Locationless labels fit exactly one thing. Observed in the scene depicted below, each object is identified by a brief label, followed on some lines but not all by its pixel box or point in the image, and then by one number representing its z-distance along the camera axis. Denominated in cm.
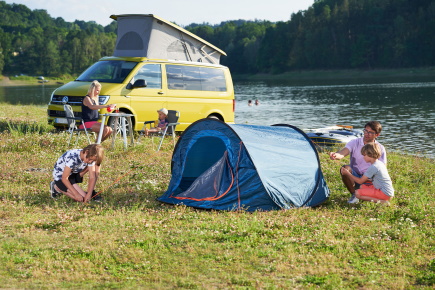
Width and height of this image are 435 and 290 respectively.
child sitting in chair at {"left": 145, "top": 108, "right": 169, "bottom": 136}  1309
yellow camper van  1414
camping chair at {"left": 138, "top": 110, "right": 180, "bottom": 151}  1311
